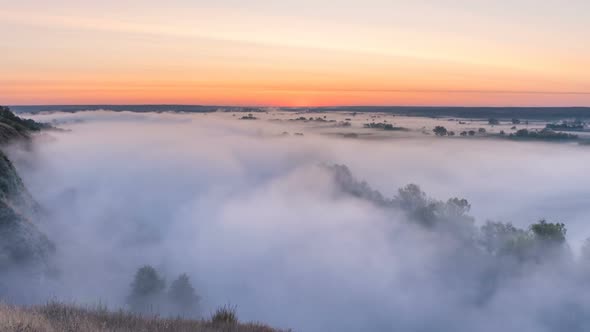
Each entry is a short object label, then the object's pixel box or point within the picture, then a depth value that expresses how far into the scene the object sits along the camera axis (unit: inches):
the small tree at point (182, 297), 1827.0
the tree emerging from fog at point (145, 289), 1747.0
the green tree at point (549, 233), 2358.5
